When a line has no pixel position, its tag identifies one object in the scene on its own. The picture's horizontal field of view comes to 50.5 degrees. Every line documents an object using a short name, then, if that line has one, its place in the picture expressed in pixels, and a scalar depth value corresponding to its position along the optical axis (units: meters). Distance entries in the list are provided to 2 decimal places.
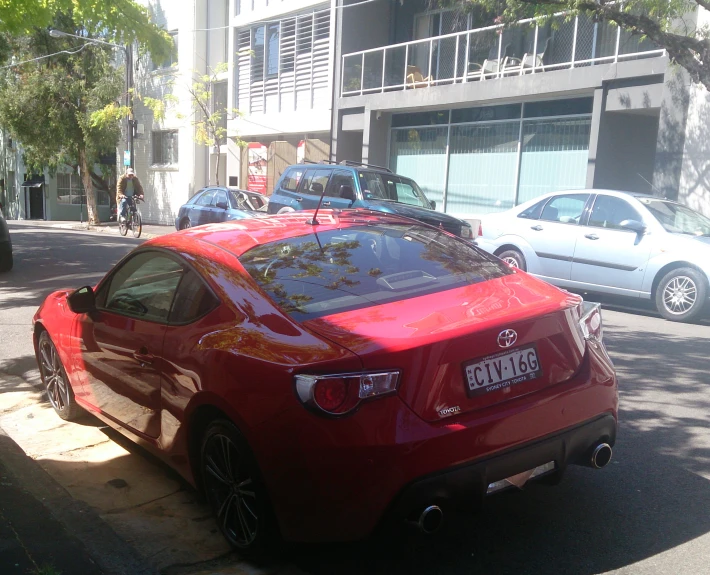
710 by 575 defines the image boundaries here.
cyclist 21.36
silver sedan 9.34
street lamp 24.88
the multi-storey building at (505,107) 15.20
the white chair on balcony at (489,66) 17.98
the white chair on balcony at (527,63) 17.06
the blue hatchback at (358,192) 12.42
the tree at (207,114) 25.06
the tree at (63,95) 27.38
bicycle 21.66
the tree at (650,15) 11.81
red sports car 2.90
